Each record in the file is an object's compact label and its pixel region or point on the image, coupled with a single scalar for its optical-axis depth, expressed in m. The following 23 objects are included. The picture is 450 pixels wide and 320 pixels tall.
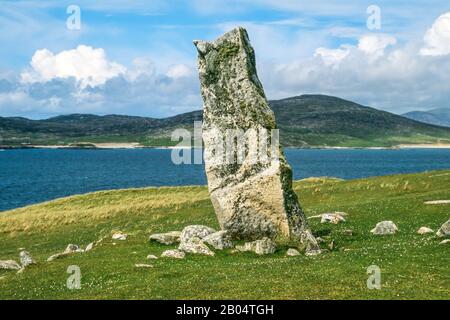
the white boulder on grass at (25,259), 32.34
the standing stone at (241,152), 33.22
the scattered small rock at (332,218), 42.14
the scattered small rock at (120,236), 40.66
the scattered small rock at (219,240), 32.88
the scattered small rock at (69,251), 34.62
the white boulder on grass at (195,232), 35.34
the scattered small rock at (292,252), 31.67
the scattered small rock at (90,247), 37.24
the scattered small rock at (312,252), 31.52
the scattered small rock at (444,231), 30.94
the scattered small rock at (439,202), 44.61
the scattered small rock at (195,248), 31.72
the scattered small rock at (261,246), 32.16
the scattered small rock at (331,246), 32.96
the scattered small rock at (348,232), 36.97
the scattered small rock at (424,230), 34.55
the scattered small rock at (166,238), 36.59
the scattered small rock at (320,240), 34.97
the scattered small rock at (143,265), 28.33
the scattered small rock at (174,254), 30.89
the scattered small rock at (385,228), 36.08
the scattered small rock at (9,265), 34.31
